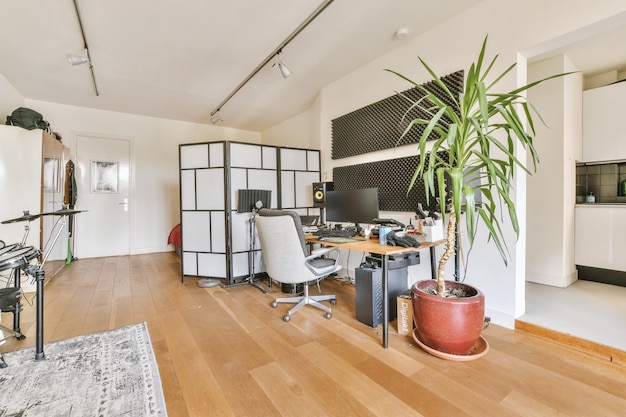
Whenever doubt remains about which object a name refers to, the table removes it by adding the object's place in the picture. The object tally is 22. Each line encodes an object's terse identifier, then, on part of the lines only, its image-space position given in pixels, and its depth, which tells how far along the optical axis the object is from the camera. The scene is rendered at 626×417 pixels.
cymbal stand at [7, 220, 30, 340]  2.10
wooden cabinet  3.15
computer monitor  2.78
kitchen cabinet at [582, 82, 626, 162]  3.06
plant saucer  1.78
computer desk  1.96
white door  5.03
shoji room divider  3.60
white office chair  2.36
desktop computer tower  2.29
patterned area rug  1.40
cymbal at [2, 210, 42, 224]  1.74
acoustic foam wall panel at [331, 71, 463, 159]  2.71
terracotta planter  1.71
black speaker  3.89
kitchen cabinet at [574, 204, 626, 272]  2.93
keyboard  2.75
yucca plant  1.52
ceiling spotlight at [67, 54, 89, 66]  2.88
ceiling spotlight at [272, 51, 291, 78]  2.97
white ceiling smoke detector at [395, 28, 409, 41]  2.75
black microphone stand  3.60
